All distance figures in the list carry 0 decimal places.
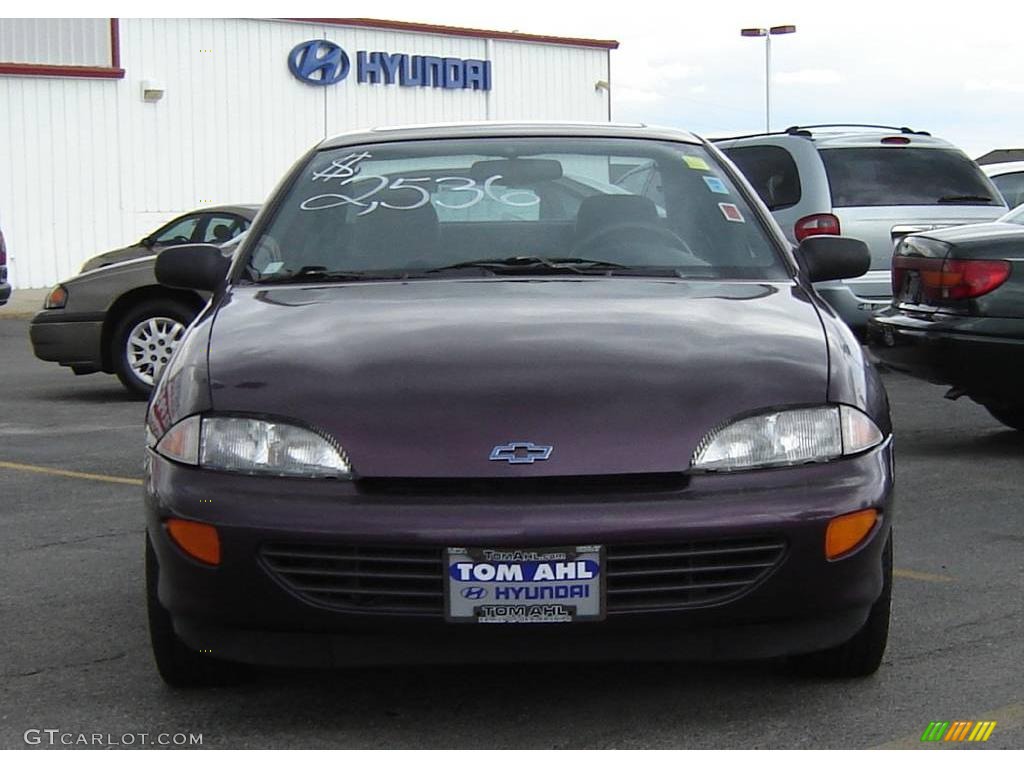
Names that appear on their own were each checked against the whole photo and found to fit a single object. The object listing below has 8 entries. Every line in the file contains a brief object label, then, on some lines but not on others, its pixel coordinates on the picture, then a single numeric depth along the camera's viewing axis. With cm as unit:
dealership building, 2675
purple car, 368
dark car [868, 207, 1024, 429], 779
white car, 1788
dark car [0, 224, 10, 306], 1761
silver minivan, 1180
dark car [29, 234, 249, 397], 1132
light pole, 4138
